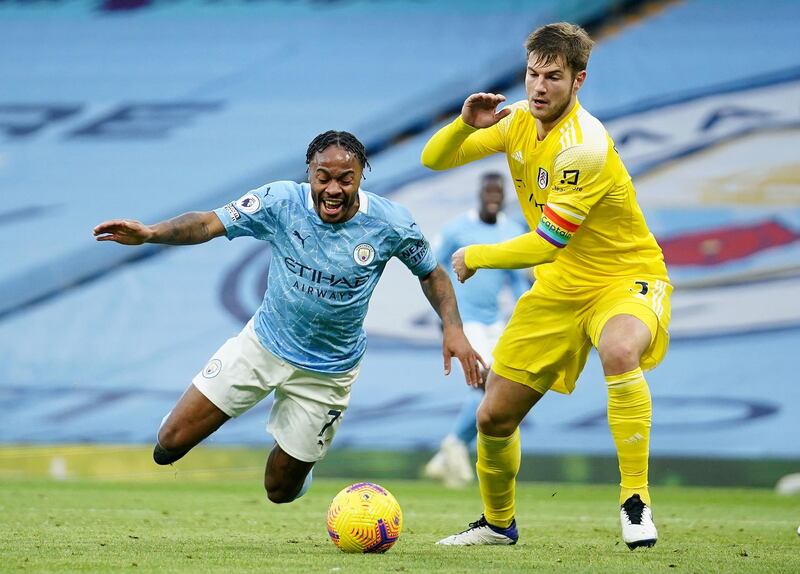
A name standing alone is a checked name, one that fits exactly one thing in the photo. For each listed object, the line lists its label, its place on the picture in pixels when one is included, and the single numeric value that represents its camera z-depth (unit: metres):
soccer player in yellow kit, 12.09
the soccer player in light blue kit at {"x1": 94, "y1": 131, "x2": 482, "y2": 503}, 12.53
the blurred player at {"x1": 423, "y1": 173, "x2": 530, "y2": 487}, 22.97
